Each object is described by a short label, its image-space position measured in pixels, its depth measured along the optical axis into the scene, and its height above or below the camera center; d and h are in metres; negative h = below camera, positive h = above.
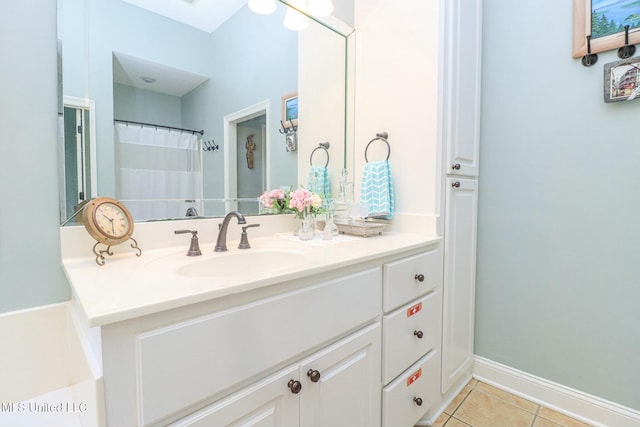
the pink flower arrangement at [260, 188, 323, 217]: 1.34 +0.00
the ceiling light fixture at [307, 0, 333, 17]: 1.58 +1.01
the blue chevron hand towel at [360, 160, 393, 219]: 1.52 +0.06
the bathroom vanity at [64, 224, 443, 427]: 0.55 -0.31
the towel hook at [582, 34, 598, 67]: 1.34 +0.64
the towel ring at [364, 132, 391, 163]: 1.57 +0.34
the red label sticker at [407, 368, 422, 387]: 1.23 -0.72
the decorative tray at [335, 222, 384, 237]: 1.39 -0.12
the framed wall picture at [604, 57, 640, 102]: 1.24 +0.51
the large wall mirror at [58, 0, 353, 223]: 0.97 +0.40
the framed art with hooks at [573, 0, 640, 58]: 1.24 +0.76
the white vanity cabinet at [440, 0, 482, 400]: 1.40 +0.13
